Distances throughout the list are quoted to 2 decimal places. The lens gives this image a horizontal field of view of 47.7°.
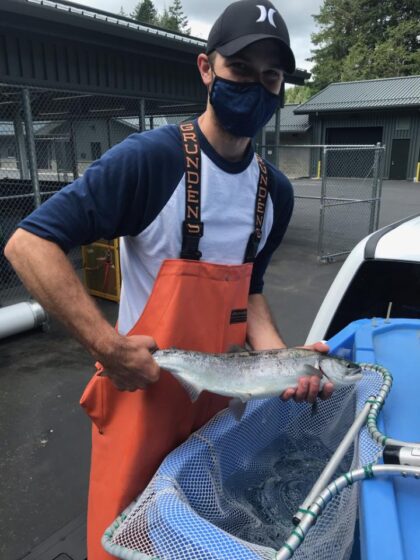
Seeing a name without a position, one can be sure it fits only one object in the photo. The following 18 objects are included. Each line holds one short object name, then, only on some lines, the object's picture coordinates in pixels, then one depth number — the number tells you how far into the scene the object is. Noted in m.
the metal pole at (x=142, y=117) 9.52
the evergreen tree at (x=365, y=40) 43.16
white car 2.95
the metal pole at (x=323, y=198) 10.09
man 1.58
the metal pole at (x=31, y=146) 7.07
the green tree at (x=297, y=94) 60.88
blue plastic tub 1.20
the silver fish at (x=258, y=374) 1.74
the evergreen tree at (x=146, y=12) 69.56
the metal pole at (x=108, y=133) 14.45
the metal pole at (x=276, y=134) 12.84
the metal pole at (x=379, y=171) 10.24
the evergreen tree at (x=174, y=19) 71.44
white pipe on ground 6.35
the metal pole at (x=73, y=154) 12.79
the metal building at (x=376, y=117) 31.20
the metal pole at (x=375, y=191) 10.43
